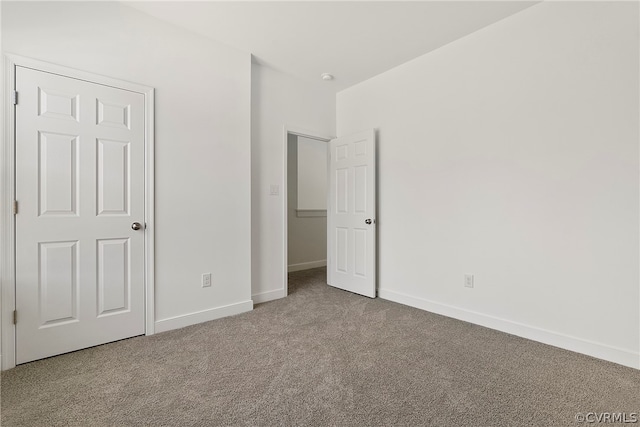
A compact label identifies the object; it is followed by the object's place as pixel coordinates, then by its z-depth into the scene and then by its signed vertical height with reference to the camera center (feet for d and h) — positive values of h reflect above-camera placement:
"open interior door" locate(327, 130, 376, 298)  11.37 -0.08
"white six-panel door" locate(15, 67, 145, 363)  6.44 -0.04
